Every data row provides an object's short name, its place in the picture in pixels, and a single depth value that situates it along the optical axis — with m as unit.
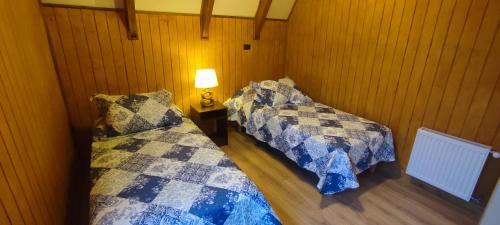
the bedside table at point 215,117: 2.75
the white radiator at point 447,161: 1.84
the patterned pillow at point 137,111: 2.10
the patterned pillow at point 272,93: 2.88
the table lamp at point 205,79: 2.75
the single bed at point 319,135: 1.99
